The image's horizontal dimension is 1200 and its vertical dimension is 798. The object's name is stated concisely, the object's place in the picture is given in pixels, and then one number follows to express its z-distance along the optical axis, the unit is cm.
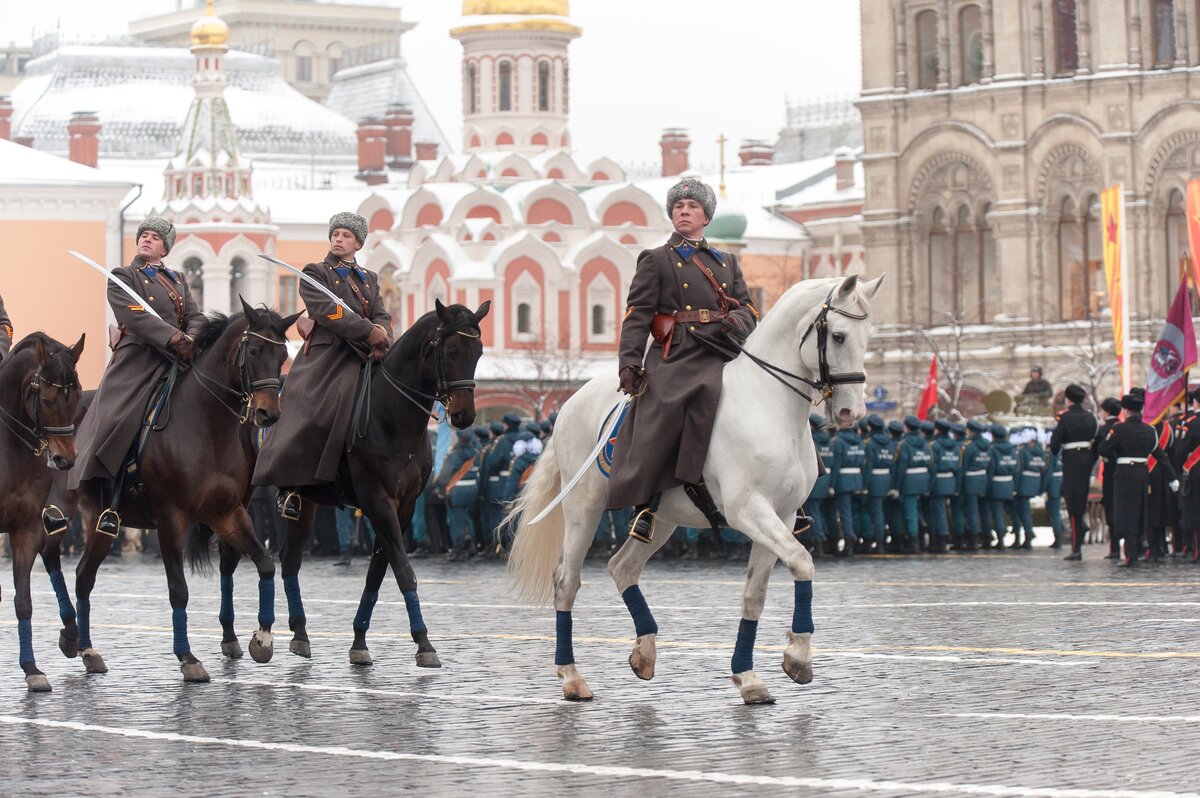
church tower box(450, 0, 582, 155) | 7525
